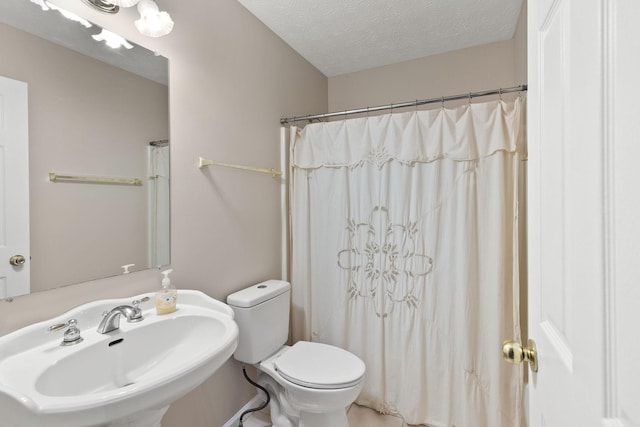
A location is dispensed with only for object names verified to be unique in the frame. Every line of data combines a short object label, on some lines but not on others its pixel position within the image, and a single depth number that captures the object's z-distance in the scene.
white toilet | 1.46
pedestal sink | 0.70
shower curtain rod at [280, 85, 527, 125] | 1.58
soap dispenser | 1.25
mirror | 1.00
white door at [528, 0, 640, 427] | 0.37
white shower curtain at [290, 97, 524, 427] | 1.62
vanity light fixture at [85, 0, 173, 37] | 1.22
